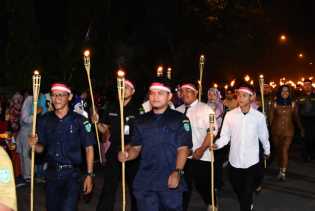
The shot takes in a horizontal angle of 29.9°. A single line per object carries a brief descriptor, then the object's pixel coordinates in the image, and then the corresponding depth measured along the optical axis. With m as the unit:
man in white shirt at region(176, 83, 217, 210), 7.98
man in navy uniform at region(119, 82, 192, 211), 5.57
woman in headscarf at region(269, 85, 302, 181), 11.53
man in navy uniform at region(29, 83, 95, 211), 6.08
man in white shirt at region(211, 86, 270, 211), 7.57
